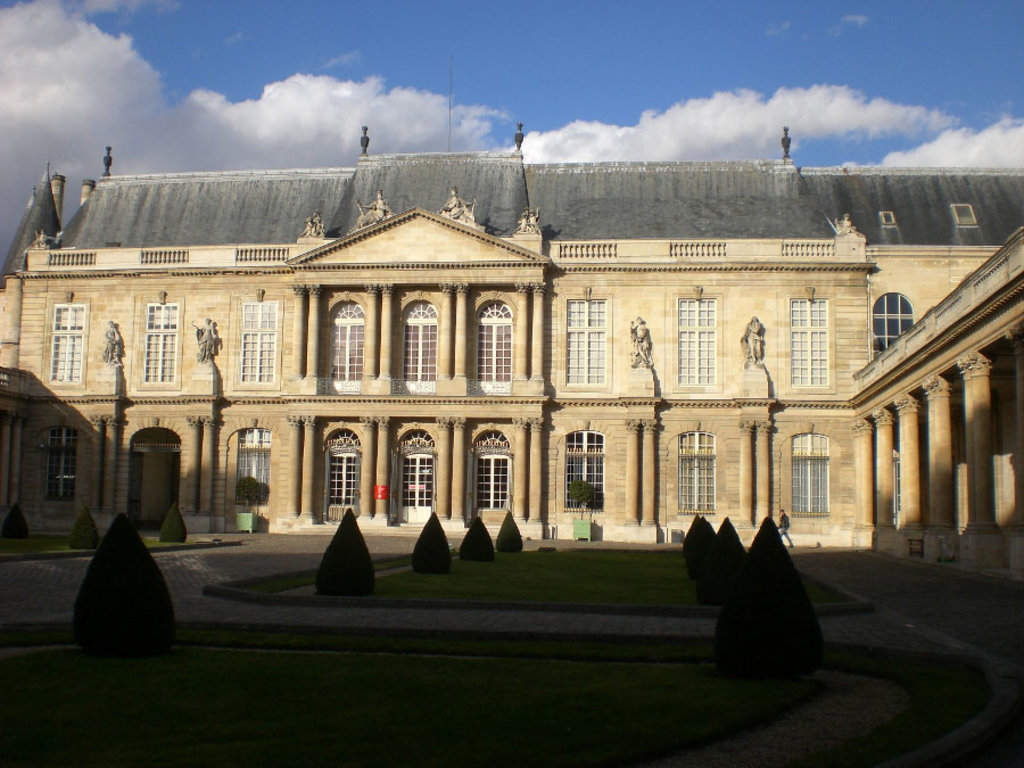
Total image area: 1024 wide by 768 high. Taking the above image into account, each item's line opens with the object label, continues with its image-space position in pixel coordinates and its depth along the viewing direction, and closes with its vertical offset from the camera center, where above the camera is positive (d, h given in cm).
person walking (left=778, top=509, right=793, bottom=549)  3516 -125
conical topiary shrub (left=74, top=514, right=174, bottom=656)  1057 -122
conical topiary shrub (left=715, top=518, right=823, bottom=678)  962 -123
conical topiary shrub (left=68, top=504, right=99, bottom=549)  2578 -133
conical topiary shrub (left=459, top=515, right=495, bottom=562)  2486 -146
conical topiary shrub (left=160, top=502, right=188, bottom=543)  2950 -135
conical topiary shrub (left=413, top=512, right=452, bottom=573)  2119 -141
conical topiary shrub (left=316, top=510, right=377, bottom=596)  1681 -133
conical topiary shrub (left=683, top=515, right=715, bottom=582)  2045 -115
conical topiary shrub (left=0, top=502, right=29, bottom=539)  3005 -135
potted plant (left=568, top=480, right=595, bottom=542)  3541 -45
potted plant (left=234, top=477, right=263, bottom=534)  3731 -51
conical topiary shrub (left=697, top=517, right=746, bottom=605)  1616 -125
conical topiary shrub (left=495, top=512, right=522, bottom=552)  2908 -149
